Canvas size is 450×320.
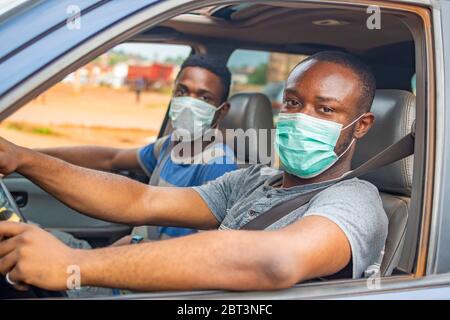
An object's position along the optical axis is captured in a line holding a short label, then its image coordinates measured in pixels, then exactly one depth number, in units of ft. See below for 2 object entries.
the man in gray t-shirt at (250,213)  5.60
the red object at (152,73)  57.06
